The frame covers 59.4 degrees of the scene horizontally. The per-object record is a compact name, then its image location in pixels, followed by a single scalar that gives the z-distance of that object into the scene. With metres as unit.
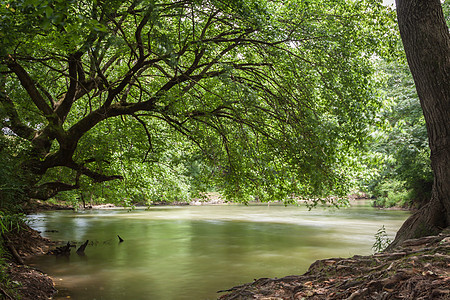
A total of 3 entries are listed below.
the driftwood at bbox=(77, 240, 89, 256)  14.90
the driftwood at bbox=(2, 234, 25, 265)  9.75
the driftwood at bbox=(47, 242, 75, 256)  14.30
